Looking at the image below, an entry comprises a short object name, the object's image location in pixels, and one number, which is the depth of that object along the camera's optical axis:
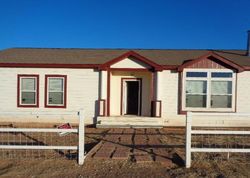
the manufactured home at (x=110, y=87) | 10.10
